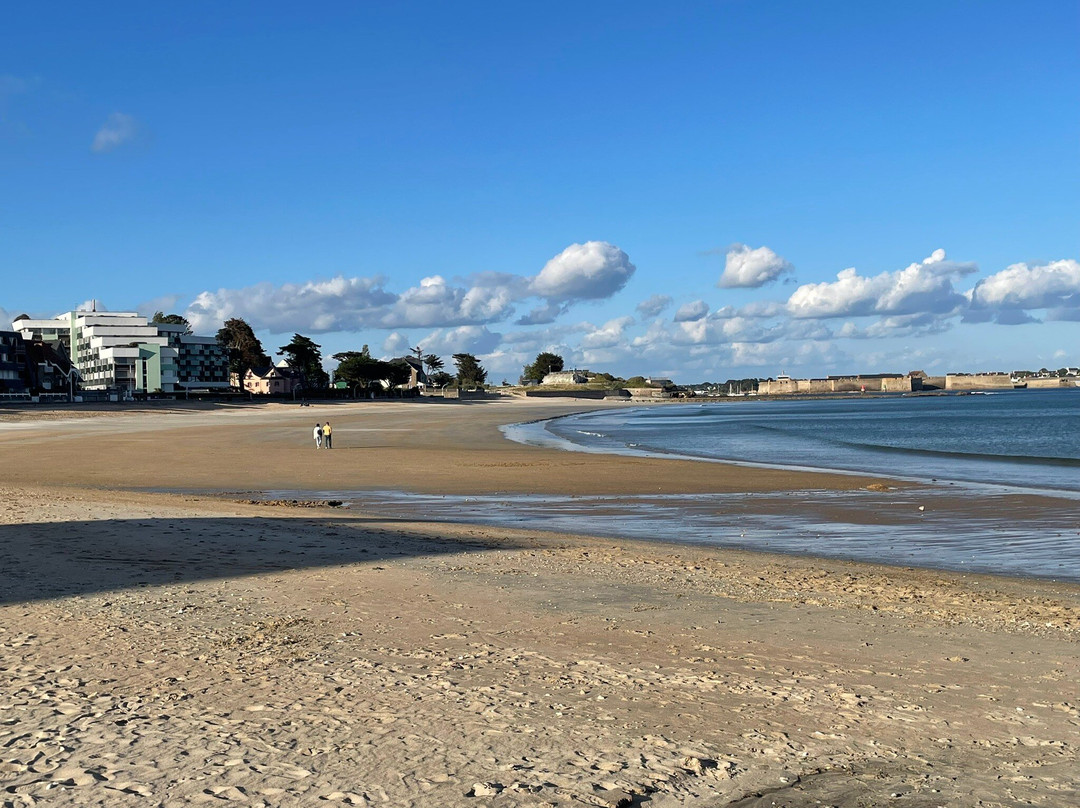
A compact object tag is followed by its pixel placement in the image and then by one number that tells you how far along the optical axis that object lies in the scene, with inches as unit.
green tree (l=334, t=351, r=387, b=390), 7116.1
